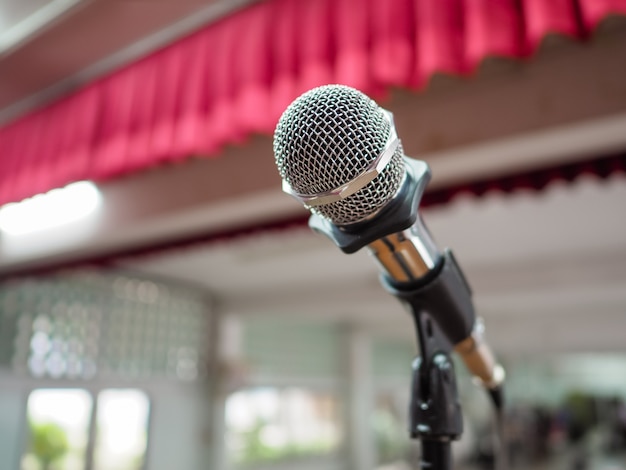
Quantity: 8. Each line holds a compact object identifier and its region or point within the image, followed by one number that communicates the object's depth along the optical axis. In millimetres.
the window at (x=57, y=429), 2795
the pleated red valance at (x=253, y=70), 948
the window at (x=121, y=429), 3152
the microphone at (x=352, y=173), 304
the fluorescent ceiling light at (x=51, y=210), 1842
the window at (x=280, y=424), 4285
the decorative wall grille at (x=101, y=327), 2816
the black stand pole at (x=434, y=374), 415
